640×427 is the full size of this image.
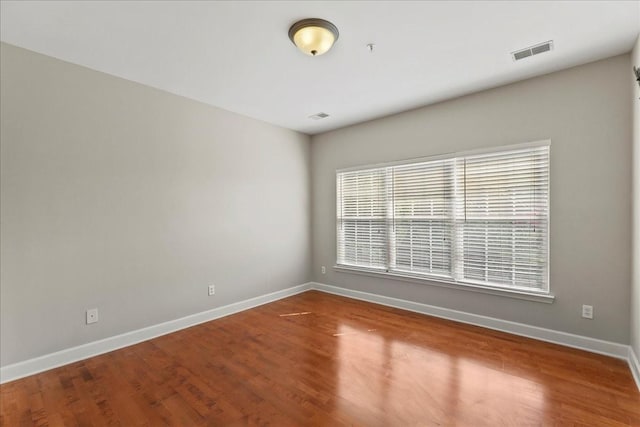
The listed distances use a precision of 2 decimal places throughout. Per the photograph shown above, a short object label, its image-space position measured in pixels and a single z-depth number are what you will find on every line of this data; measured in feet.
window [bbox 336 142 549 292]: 10.12
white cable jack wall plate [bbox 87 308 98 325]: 9.23
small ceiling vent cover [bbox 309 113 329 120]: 13.57
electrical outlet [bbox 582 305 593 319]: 9.11
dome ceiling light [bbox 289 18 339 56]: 7.12
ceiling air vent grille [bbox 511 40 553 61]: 8.19
